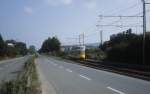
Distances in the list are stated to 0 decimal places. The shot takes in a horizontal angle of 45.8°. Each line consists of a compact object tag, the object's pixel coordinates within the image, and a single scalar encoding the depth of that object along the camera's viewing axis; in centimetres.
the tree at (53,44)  8870
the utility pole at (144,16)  1794
